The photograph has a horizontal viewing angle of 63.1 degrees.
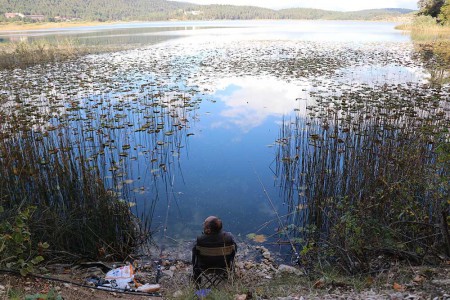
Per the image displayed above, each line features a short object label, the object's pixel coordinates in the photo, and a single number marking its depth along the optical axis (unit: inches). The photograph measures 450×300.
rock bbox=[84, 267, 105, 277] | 162.4
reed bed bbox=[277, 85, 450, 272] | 155.9
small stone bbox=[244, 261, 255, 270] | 177.0
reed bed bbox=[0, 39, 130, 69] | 728.0
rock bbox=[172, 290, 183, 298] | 132.8
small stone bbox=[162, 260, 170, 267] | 182.5
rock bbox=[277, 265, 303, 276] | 166.4
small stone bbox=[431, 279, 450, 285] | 115.6
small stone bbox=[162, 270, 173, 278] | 171.3
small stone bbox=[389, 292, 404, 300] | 110.3
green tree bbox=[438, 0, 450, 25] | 1378.6
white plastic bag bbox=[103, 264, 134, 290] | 153.3
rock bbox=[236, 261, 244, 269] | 176.3
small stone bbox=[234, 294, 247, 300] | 122.1
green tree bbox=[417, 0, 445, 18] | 1608.9
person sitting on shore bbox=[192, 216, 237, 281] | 144.0
